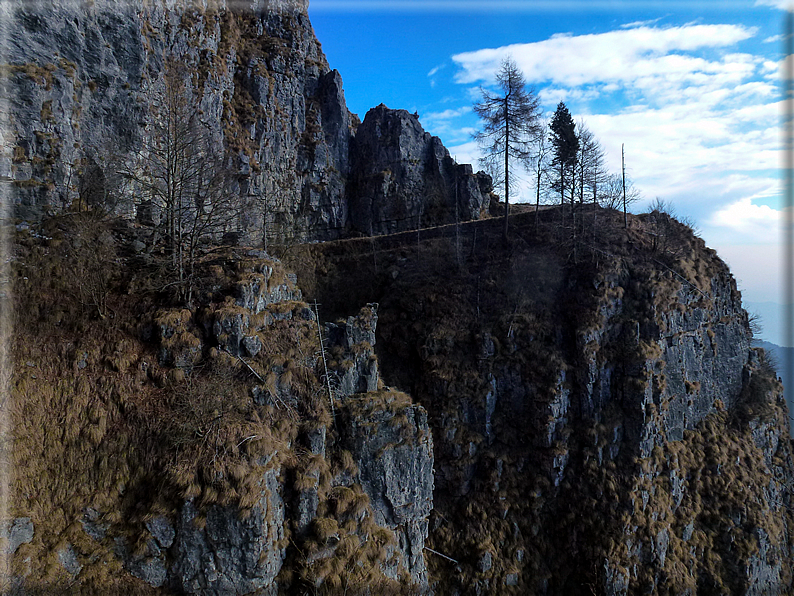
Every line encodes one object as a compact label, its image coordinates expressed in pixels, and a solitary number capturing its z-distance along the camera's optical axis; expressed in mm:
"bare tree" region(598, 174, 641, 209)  25828
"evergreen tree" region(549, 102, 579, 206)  26375
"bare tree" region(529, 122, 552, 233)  26750
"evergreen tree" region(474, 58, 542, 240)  25000
